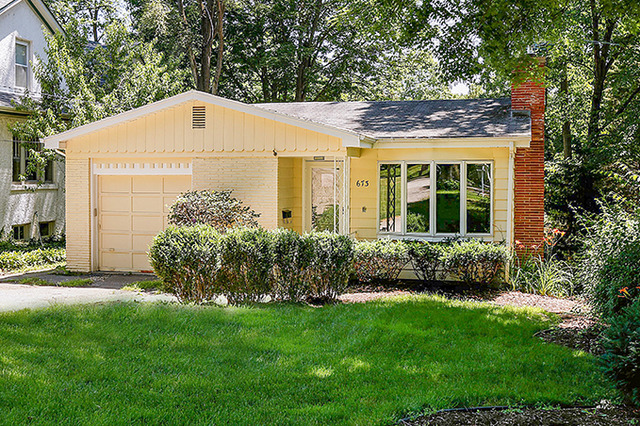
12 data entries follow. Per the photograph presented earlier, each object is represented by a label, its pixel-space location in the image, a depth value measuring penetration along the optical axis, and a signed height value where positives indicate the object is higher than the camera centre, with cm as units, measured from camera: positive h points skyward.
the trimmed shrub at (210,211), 1224 -11
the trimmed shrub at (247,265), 970 -92
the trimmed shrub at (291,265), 980 -92
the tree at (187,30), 2271 +663
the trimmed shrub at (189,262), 962 -87
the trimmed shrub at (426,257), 1222 -99
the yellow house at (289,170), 1293 +80
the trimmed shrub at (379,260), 1226 -106
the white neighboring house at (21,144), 1856 +187
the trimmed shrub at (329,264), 988 -91
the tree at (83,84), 1808 +375
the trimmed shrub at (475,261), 1191 -104
